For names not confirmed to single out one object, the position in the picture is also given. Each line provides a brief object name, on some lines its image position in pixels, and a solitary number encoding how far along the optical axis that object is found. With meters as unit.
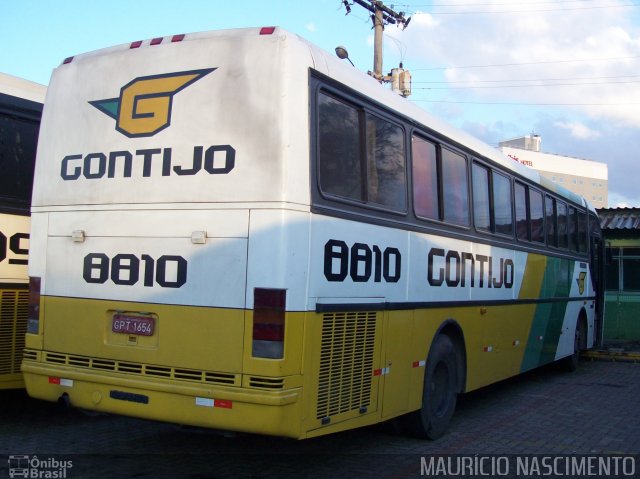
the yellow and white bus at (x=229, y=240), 4.93
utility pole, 20.45
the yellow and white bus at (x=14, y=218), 6.82
